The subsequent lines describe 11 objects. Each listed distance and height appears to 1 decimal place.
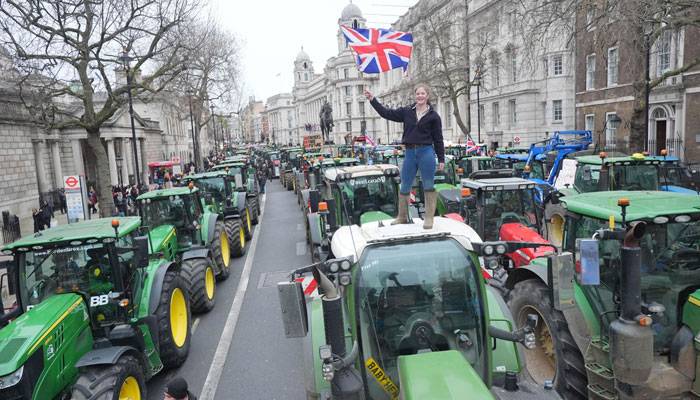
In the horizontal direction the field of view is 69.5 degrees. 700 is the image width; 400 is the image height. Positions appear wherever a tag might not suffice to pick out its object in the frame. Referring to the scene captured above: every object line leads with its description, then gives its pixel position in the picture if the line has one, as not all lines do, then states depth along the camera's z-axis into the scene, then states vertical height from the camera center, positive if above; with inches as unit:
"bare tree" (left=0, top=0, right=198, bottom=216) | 696.4 +162.3
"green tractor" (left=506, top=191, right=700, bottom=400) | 171.3 -64.1
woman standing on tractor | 227.5 -0.2
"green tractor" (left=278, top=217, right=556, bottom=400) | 161.0 -53.4
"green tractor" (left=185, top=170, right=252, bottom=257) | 570.6 -64.1
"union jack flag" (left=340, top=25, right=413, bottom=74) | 354.0 +66.7
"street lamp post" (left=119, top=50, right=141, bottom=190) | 735.7 +136.1
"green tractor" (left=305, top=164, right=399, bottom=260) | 401.1 -41.0
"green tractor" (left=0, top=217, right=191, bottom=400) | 206.1 -76.0
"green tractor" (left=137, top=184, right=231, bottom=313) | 385.1 -72.7
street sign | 583.8 -44.9
